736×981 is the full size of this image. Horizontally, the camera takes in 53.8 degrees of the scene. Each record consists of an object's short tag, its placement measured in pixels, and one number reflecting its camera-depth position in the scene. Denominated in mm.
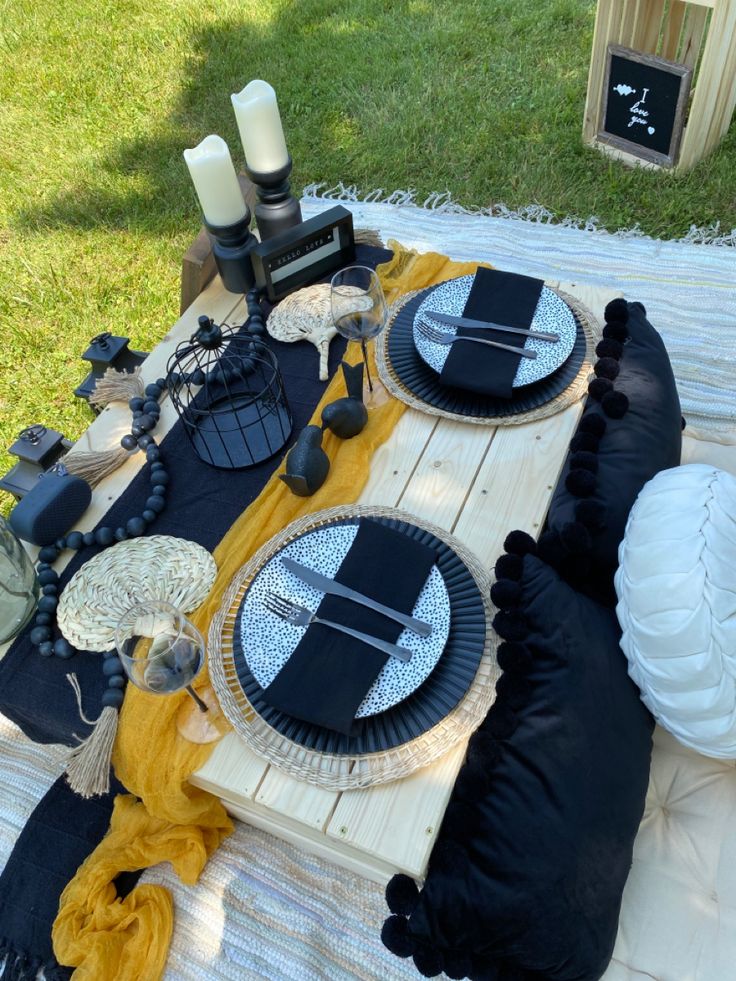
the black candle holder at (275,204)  1817
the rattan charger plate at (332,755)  1072
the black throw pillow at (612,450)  1300
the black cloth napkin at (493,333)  1504
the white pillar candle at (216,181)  1657
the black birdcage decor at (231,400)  1567
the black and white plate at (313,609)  1104
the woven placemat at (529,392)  1506
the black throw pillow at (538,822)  1049
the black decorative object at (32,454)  1787
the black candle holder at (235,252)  1804
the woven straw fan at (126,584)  1291
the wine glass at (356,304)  1450
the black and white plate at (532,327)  1522
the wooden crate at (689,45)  2529
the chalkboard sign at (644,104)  2689
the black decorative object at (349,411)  1479
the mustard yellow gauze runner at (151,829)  1198
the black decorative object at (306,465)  1396
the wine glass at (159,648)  1017
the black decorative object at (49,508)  1430
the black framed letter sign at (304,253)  1782
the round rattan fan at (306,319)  1743
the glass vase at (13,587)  1340
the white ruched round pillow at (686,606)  1048
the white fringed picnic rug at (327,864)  1411
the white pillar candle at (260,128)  1682
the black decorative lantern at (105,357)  1985
